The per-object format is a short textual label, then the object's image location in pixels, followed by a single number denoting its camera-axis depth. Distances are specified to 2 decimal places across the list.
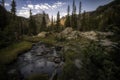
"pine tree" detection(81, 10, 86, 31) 41.52
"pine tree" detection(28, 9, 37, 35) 40.86
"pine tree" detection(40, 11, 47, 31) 47.83
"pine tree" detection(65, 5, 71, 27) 43.44
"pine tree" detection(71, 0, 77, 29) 42.26
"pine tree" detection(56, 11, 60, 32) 45.57
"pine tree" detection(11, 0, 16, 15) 29.98
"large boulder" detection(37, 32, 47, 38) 35.91
